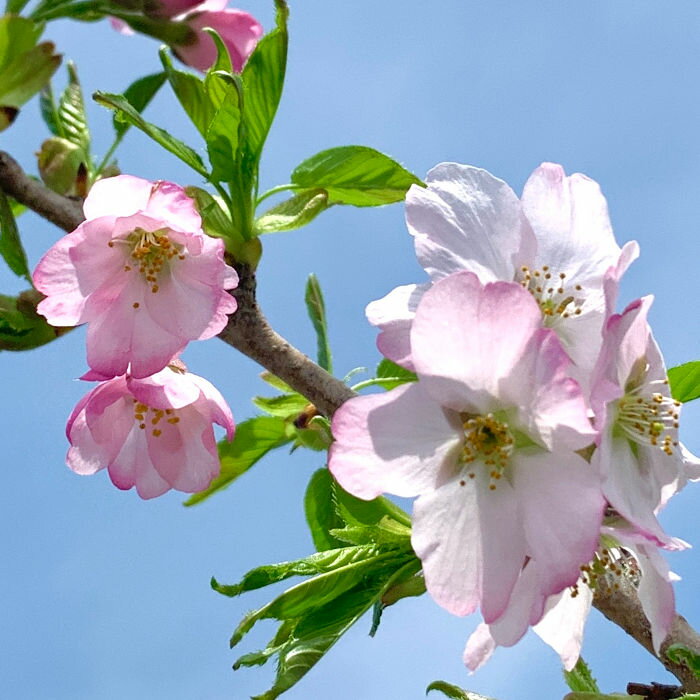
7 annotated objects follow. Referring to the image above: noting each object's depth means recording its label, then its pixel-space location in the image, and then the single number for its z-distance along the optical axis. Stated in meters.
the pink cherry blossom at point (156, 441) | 0.55
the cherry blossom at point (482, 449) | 0.50
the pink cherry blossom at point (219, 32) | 0.60
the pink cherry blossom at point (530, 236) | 0.52
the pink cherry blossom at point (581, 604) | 0.50
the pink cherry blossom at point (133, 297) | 0.54
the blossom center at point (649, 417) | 0.51
